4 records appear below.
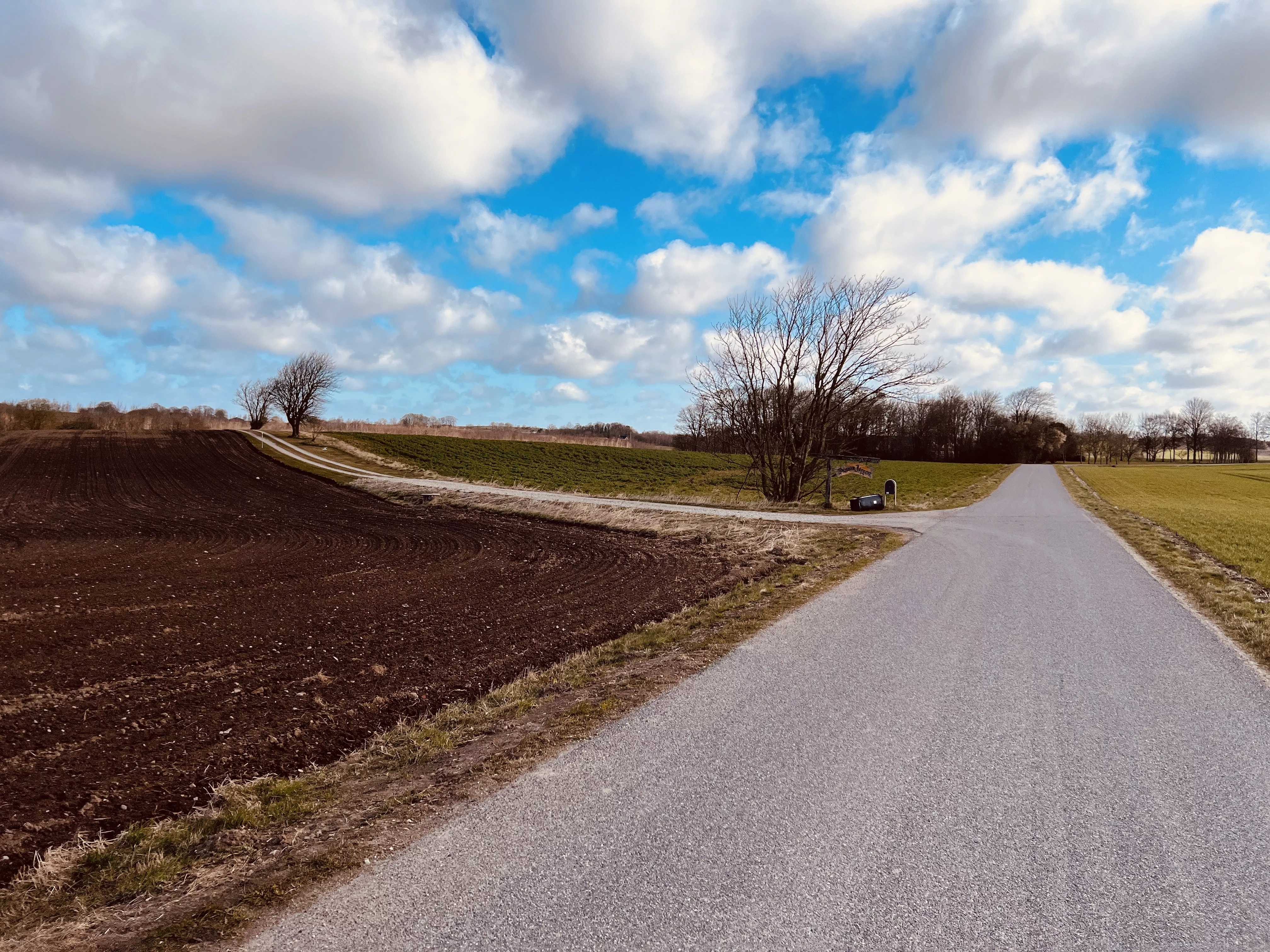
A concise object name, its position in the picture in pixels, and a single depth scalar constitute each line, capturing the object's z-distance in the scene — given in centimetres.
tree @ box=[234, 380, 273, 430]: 6494
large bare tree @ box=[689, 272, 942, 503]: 2634
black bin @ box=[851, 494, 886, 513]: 2388
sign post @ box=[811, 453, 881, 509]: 2444
